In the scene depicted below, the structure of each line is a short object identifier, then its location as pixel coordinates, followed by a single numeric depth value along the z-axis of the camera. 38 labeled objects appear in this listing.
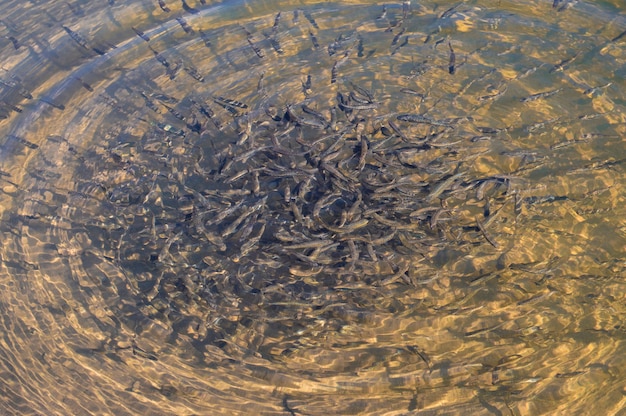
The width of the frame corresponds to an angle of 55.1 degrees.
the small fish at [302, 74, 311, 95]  10.72
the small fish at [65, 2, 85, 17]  13.19
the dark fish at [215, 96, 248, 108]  10.59
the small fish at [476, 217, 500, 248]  8.14
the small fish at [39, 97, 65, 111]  11.12
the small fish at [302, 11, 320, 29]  12.16
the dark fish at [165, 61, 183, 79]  11.47
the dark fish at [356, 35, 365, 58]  11.33
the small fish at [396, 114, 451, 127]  9.85
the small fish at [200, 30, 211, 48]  12.09
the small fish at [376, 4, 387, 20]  12.09
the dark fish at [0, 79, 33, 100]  11.41
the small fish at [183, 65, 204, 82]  11.30
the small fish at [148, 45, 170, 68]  11.75
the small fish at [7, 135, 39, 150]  10.49
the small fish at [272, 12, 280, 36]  12.17
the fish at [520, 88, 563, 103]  10.22
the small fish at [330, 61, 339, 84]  10.86
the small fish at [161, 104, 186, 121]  10.53
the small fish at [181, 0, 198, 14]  12.96
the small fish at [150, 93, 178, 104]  10.95
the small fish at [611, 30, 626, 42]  11.27
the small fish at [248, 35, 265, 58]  11.65
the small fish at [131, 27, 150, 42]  12.40
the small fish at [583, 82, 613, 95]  10.30
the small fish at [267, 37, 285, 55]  11.70
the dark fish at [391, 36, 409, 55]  11.26
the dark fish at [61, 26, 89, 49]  12.45
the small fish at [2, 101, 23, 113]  11.15
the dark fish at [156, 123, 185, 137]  10.25
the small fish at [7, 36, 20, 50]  12.48
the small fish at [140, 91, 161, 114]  10.81
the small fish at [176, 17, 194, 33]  12.52
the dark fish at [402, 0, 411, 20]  12.06
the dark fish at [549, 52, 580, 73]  10.77
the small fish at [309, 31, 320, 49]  11.66
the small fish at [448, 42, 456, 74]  10.80
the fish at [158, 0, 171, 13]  13.07
